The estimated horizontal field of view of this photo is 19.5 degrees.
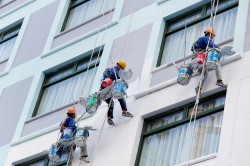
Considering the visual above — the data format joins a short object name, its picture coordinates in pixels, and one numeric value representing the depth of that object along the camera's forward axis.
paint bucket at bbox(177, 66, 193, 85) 18.49
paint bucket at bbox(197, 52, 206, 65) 18.42
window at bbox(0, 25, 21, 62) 27.27
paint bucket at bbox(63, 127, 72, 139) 19.91
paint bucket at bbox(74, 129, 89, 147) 19.39
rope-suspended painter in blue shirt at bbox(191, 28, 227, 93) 18.84
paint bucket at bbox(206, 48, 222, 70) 18.03
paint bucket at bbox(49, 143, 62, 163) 19.84
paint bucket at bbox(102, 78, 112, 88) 19.77
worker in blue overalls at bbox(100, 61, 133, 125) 19.79
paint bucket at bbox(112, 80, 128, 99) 19.23
